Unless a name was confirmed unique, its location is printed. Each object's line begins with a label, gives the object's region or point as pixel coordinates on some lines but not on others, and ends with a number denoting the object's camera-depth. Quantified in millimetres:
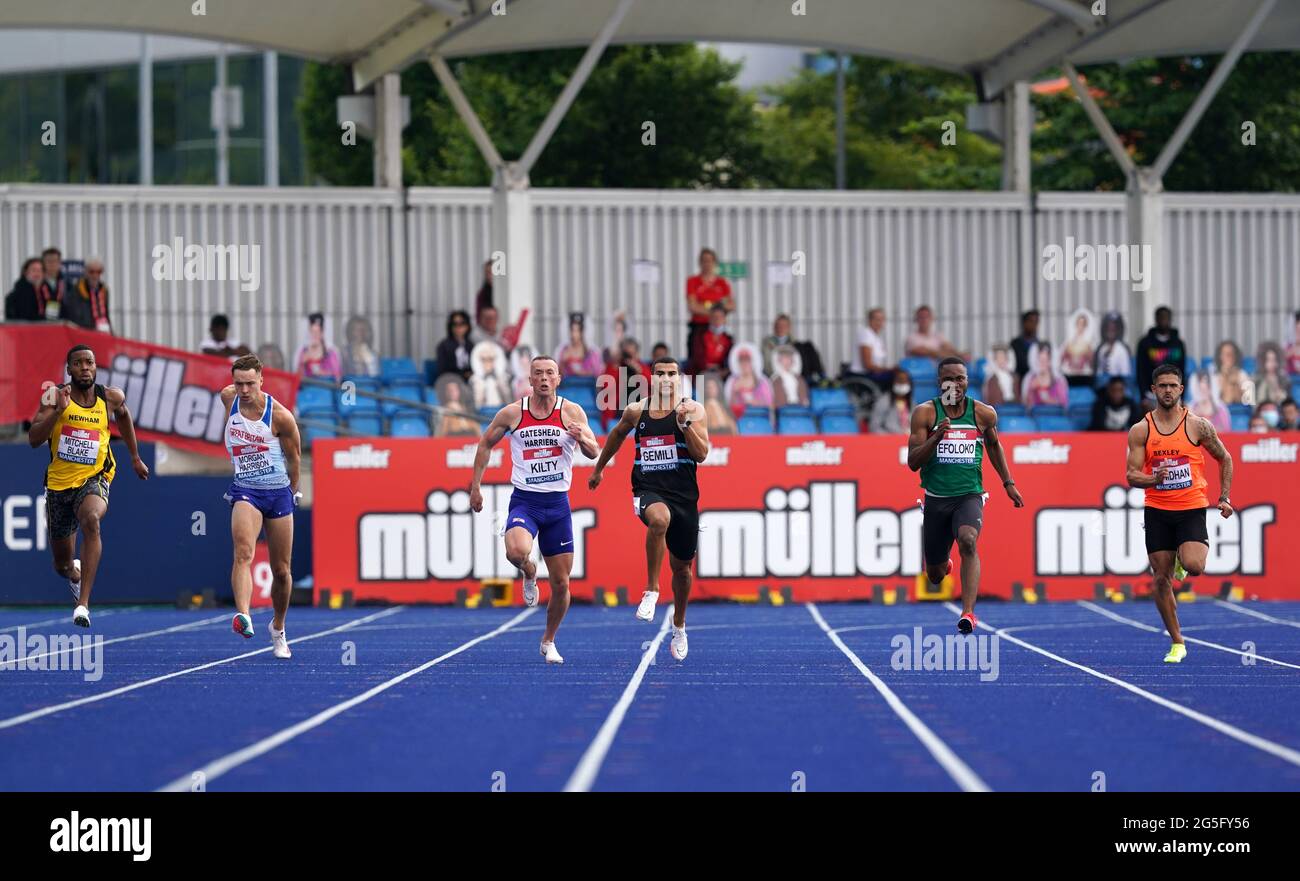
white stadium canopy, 25031
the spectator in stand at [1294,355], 26297
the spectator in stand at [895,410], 23109
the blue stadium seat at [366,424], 22844
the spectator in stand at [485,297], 25344
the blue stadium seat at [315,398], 23594
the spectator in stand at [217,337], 23953
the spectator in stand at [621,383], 21422
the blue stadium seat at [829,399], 24125
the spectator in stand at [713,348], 24164
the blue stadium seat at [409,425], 22359
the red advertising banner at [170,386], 20984
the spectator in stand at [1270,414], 22859
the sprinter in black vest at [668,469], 13641
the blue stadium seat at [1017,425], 23094
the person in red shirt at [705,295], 24766
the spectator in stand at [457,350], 24094
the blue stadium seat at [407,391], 24578
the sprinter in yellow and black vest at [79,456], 15609
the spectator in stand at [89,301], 21859
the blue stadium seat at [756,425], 23094
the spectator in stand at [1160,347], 24609
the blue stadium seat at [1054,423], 23308
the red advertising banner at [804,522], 20453
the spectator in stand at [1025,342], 25078
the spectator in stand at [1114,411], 22714
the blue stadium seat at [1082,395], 24297
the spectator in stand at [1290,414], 22875
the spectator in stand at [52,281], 22047
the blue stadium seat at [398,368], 26408
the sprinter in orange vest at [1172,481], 13594
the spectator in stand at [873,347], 25484
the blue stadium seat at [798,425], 23062
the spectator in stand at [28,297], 21719
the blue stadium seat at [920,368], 26062
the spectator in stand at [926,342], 26484
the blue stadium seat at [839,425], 22984
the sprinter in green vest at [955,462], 14625
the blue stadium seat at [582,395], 23094
